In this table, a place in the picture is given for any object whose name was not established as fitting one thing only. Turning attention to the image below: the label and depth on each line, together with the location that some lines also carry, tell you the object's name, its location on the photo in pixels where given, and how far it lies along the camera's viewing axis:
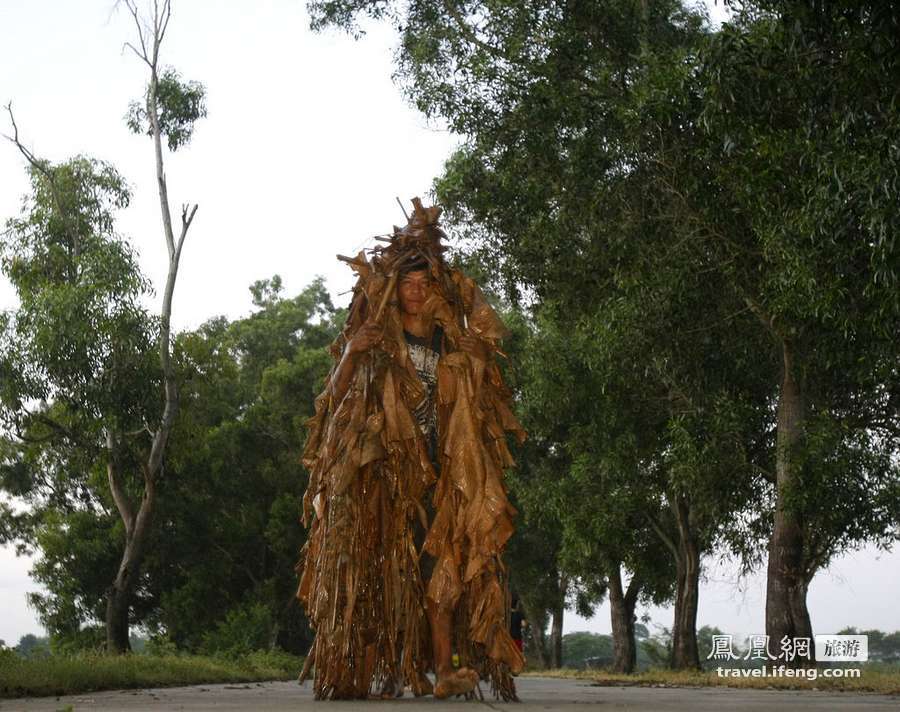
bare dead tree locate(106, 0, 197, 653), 22.20
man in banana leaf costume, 7.81
